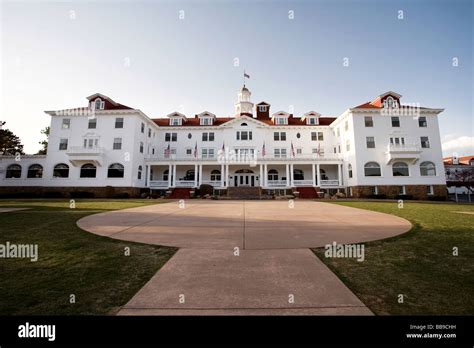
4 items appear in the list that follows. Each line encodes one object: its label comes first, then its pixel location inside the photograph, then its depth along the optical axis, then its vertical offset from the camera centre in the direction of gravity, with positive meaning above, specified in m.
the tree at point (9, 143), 37.82 +9.13
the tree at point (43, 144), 47.88 +10.48
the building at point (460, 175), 39.37 +2.70
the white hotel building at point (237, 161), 28.95 +4.08
